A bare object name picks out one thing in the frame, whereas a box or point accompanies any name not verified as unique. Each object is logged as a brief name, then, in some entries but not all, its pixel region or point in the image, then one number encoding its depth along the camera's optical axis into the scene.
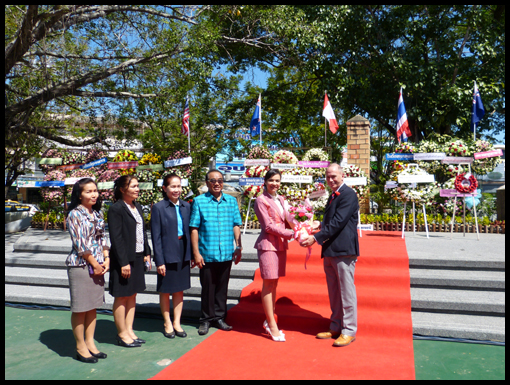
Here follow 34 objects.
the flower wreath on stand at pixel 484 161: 9.87
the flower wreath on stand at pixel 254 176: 8.84
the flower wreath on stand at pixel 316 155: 10.48
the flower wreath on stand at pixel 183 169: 9.82
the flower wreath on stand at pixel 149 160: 10.09
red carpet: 3.49
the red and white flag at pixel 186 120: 10.12
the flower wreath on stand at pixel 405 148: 8.71
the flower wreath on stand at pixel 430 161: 9.54
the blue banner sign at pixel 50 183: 10.16
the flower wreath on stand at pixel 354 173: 8.57
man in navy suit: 4.05
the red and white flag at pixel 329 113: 9.77
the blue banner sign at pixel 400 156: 8.57
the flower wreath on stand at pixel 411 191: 8.05
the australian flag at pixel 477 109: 9.38
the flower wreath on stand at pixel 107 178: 10.00
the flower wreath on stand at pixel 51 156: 10.80
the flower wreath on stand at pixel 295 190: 8.95
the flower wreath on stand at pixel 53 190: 10.35
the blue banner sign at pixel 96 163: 9.80
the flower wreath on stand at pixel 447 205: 10.69
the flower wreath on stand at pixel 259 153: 9.87
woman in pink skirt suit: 4.19
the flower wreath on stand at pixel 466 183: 8.02
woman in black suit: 4.04
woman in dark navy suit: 4.37
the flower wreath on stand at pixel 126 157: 10.06
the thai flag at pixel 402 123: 9.00
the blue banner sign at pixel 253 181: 8.65
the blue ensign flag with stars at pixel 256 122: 9.80
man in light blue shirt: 4.45
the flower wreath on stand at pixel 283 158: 9.30
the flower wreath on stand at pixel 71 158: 10.84
